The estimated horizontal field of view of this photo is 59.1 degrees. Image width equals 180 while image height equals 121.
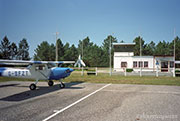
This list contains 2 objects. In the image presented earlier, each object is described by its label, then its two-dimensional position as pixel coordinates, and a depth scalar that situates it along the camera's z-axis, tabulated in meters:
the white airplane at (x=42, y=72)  12.14
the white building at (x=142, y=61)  35.03
